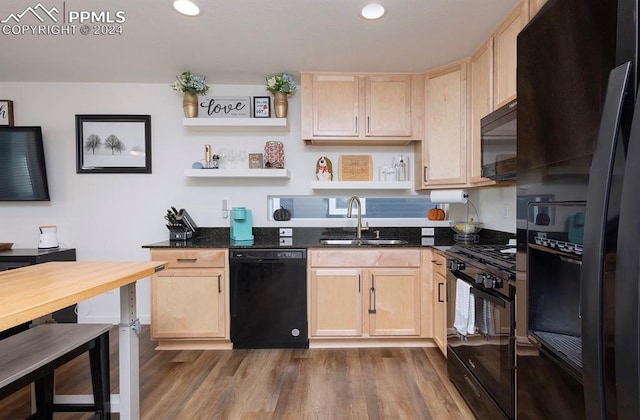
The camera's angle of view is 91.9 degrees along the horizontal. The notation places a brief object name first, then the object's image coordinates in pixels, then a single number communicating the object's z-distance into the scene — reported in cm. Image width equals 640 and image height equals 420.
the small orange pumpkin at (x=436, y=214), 311
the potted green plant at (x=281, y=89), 283
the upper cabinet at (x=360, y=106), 282
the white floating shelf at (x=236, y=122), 292
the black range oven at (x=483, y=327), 146
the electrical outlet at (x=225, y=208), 318
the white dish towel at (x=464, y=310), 178
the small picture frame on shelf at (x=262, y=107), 307
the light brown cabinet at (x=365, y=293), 260
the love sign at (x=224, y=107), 309
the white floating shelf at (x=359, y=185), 296
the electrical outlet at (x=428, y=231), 316
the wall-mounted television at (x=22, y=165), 296
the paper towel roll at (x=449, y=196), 258
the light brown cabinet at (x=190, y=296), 259
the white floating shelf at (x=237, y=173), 293
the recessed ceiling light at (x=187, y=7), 188
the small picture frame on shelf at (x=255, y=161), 308
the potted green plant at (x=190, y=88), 283
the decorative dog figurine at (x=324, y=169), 305
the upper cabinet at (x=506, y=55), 186
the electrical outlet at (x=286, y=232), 316
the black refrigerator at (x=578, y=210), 45
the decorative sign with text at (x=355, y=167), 316
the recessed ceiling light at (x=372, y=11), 193
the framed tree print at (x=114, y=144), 312
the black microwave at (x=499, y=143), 176
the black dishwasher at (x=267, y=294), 260
